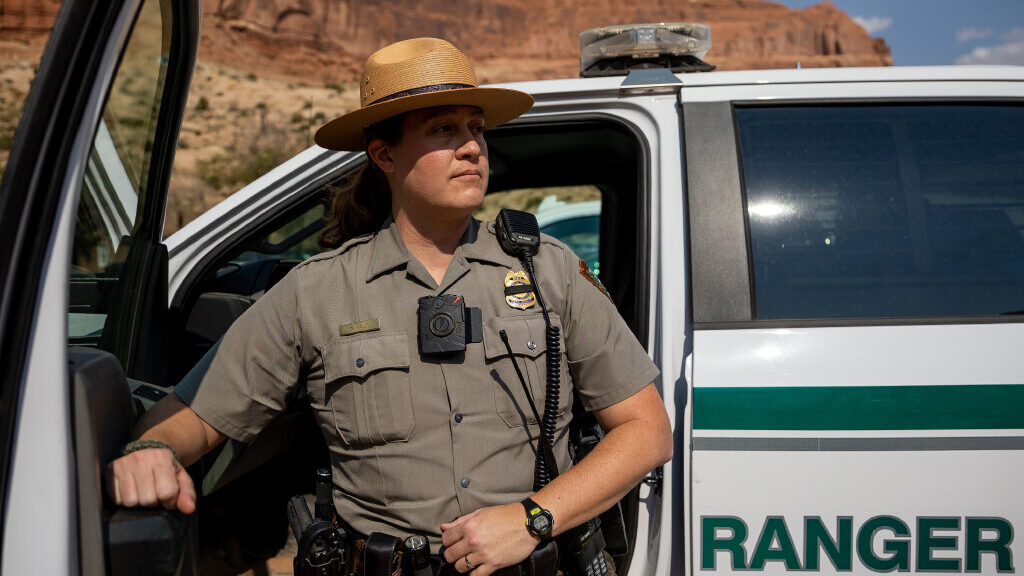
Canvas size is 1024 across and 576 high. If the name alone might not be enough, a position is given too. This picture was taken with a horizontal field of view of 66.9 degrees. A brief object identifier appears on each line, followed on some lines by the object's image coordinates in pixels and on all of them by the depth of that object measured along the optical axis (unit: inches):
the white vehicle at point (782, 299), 60.6
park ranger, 59.6
